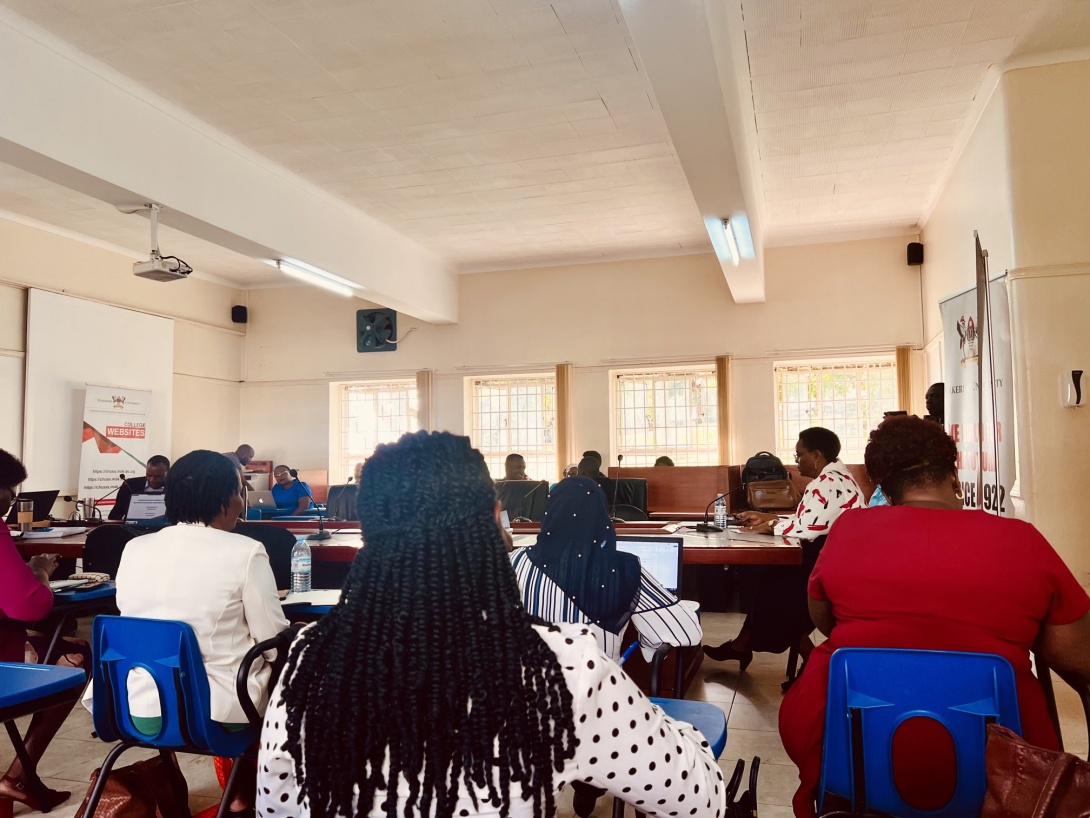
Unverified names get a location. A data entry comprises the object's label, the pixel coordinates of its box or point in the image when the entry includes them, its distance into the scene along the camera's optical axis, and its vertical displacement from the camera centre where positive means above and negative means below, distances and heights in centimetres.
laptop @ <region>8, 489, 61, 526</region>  560 -41
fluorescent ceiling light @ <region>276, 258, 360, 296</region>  669 +150
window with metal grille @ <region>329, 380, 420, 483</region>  1032 +36
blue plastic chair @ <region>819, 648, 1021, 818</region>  155 -54
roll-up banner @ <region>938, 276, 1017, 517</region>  443 +20
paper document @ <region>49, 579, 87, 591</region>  311 -55
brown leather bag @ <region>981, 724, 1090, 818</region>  118 -54
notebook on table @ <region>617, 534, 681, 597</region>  324 -47
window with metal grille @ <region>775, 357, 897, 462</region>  877 +45
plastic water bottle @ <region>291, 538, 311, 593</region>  322 -50
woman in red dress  169 -35
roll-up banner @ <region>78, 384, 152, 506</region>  793 +7
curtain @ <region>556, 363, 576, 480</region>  945 +27
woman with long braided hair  102 -33
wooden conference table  386 -54
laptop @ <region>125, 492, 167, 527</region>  525 -42
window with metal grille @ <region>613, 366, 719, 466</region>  931 +29
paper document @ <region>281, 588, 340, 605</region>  278 -56
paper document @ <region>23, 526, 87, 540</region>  483 -54
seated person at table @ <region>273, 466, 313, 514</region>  790 -51
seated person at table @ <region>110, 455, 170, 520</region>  557 -29
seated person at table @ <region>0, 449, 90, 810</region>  259 -62
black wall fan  1005 +143
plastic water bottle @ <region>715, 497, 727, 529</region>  470 -45
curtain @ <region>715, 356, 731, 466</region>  889 +45
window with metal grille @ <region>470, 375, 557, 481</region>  987 +27
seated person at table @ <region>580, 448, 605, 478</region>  793 -15
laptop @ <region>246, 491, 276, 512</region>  795 -59
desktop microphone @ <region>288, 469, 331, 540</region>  453 -53
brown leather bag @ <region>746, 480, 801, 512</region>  559 -40
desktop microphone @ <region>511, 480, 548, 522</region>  597 -44
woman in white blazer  206 -40
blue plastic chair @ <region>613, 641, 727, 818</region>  156 -59
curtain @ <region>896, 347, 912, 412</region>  830 +60
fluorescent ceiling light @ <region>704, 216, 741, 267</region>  590 +159
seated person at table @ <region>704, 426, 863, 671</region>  374 -58
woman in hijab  229 -37
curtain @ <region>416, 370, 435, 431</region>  991 +57
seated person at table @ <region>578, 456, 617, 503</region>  643 -32
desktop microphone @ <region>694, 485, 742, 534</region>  451 -51
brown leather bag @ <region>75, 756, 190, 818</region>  214 -96
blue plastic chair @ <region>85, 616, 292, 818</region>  197 -62
